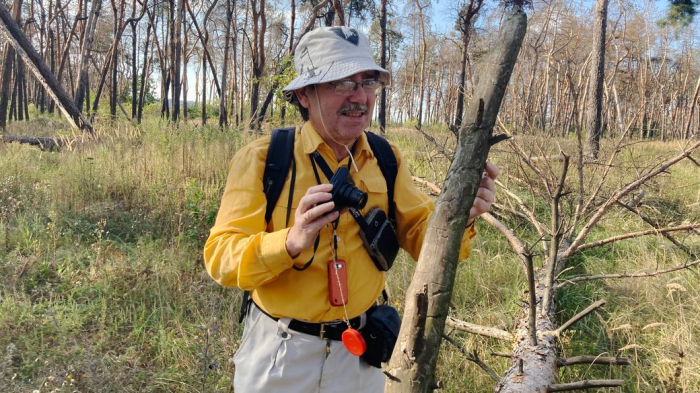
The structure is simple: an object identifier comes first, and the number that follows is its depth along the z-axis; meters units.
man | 1.36
